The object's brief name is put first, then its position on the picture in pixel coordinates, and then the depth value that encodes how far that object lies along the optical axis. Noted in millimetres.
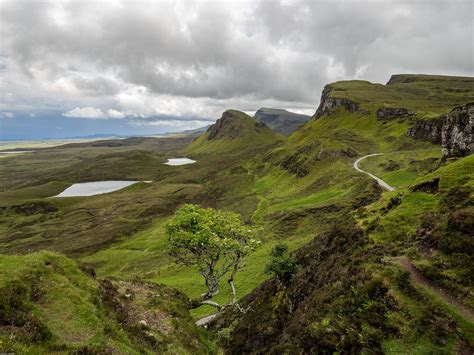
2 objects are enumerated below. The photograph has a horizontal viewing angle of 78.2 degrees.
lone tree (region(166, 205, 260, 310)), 25469
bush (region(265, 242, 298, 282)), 31828
